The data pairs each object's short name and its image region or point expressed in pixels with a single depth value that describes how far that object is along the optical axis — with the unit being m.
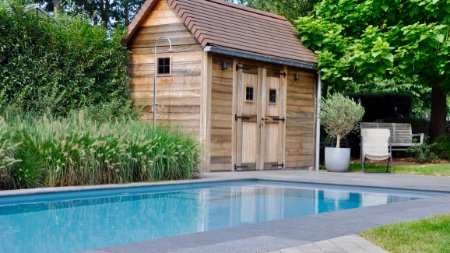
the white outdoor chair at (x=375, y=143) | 13.20
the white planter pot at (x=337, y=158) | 13.58
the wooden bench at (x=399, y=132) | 15.80
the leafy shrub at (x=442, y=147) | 15.53
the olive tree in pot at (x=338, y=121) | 13.30
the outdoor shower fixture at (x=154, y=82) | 12.76
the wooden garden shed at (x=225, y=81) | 12.21
